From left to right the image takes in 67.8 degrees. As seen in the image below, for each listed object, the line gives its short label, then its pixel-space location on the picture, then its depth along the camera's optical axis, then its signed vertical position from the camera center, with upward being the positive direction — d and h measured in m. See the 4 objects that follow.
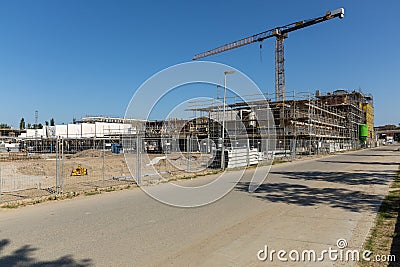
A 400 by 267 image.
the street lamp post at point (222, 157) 19.70 -1.01
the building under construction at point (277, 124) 34.19 +2.25
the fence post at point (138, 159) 13.61 -0.80
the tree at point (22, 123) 92.13 +6.22
